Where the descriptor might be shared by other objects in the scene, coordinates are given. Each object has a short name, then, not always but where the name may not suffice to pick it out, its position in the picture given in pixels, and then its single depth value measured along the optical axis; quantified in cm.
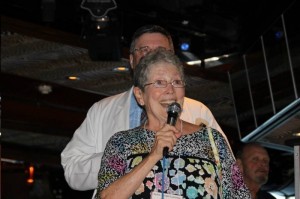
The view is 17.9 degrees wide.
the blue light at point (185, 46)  1129
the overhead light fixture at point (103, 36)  874
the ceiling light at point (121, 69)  1054
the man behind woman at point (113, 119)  425
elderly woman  318
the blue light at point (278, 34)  880
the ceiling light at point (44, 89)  1148
